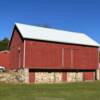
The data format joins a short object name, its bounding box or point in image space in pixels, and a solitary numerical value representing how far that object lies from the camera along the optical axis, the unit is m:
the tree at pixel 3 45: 92.19
